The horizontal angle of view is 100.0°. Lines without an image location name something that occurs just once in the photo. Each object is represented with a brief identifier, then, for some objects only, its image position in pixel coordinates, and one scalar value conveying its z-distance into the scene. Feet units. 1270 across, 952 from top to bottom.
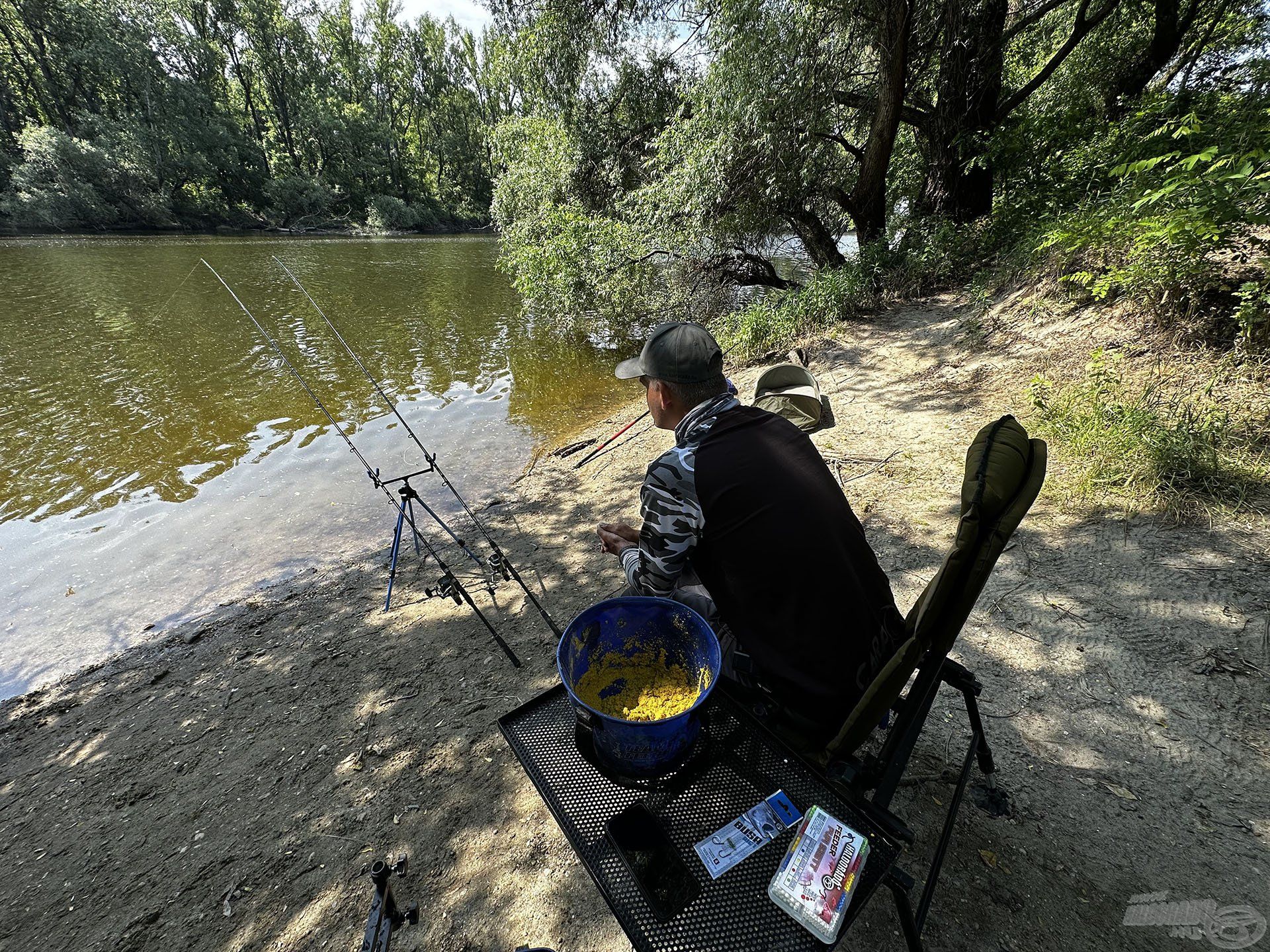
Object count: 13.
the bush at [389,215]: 133.69
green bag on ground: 10.57
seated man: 5.51
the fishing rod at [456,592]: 10.38
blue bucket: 4.97
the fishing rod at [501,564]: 12.30
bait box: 4.06
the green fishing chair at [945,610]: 4.40
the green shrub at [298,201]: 126.00
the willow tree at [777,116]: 23.86
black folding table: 4.08
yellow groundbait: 5.95
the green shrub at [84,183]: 91.71
